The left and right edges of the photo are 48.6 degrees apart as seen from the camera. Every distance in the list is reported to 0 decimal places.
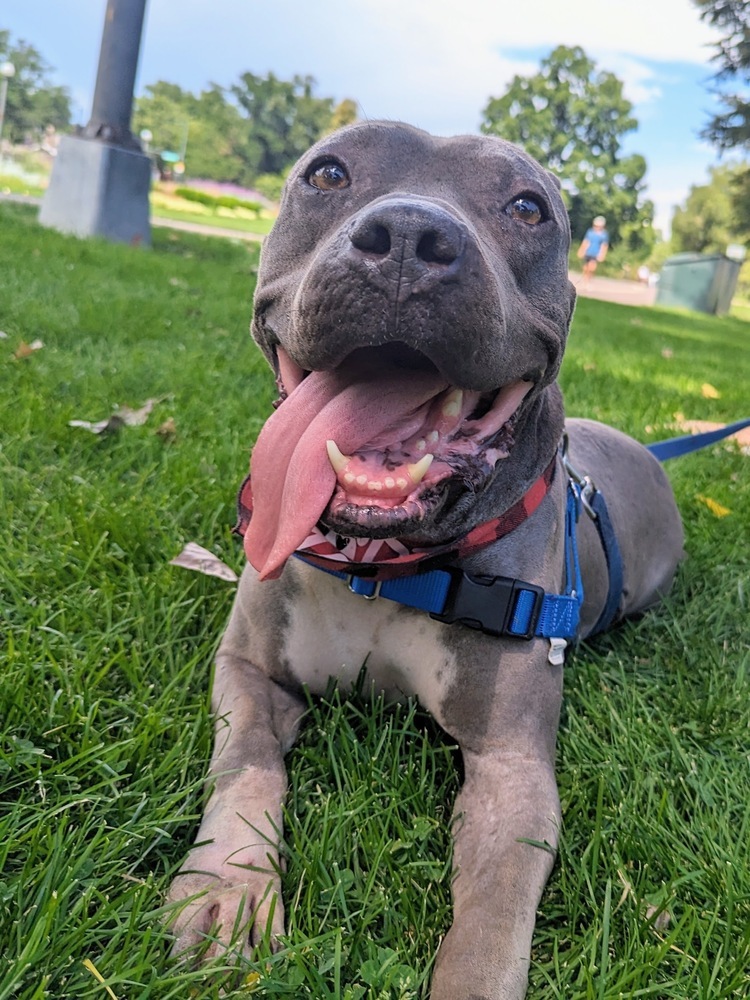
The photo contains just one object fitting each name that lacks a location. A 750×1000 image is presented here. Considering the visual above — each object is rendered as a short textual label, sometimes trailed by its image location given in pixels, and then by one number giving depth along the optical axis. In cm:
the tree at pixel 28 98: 7356
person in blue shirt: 2403
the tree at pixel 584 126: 5722
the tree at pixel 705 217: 6475
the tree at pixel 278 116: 8050
